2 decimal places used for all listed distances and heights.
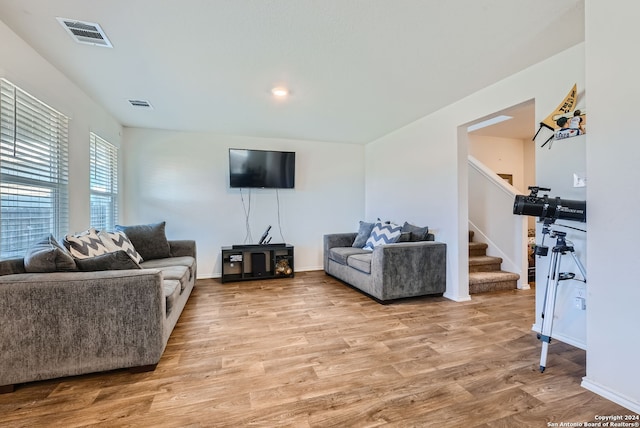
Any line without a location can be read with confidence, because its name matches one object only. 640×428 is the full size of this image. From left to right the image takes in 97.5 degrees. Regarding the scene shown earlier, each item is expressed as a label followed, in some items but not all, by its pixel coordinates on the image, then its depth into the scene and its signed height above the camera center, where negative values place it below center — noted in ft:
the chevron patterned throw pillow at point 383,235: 11.93 -0.90
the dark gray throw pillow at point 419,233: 11.59 -0.79
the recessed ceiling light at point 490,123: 14.02 +4.84
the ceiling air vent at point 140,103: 10.54 +4.25
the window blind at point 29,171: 6.45 +1.15
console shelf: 13.89 -2.44
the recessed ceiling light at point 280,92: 9.43 +4.25
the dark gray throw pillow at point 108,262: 6.23 -1.09
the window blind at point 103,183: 10.74 +1.31
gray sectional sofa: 5.30 -2.15
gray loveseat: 10.36 -2.14
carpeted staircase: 11.89 -2.69
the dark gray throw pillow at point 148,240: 11.09 -1.05
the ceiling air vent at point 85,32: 6.15 +4.19
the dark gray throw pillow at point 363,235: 14.15 -1.05
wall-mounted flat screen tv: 14.51 +2.43
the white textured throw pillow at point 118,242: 8.59 -0.93
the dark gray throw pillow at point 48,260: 5.75 -0.96
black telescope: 5.87 +0.14
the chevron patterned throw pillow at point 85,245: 7.22 -0.83
